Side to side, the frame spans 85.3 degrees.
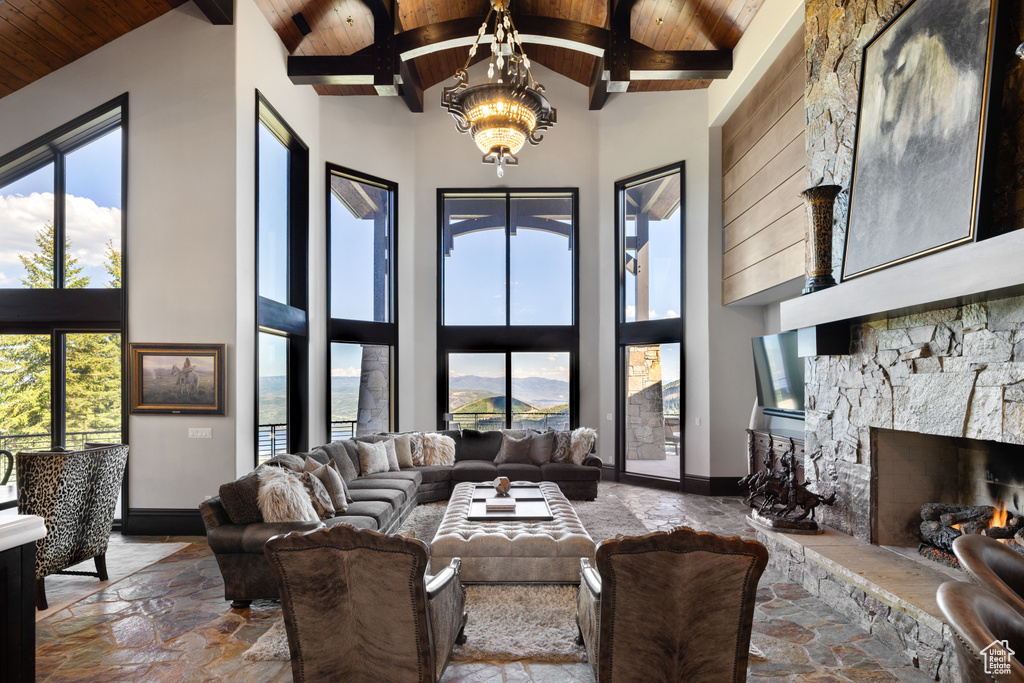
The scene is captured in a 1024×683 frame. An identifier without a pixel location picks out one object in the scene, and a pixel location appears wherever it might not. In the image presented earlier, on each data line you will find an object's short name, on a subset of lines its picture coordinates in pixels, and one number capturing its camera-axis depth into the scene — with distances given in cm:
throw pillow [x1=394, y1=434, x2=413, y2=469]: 707
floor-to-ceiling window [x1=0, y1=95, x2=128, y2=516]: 578
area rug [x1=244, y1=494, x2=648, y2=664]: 307
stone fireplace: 283
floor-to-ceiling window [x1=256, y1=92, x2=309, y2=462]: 639
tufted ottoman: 395
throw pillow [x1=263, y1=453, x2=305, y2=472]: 464
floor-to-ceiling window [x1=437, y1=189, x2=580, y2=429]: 907
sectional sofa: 366
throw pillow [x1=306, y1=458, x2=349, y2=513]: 465
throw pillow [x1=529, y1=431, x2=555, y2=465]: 730
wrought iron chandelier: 456
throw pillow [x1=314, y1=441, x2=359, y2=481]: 582
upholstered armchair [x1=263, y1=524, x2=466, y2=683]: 215
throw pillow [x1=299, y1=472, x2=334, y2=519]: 435
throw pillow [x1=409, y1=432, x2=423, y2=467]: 720
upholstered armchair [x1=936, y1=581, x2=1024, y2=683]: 115
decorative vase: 402
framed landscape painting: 545
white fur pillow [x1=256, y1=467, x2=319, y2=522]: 385
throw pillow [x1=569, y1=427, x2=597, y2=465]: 724
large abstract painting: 288
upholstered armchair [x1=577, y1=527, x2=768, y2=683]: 210
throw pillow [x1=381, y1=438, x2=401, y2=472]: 680
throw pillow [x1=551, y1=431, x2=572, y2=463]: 732
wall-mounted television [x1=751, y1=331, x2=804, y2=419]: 582
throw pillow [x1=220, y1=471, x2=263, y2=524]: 382
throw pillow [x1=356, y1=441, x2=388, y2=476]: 643
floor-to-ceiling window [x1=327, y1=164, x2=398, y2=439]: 821
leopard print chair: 377
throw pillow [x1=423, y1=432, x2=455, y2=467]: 728
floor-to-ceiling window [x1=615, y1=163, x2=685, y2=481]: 803
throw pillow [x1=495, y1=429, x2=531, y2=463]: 743
